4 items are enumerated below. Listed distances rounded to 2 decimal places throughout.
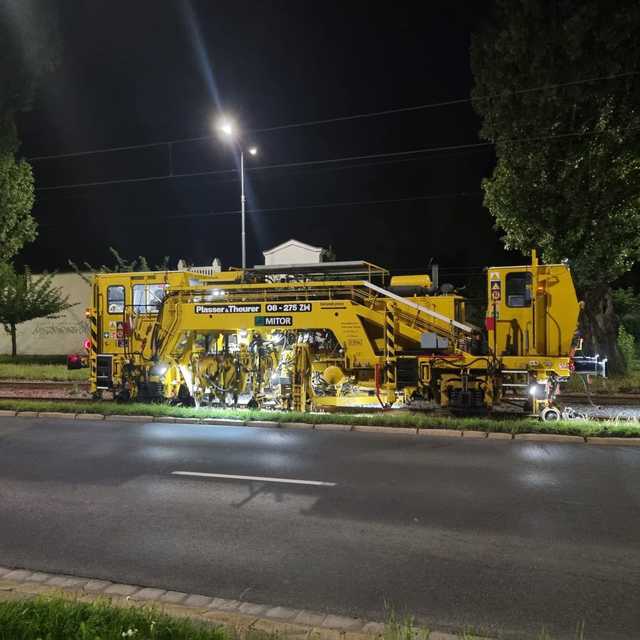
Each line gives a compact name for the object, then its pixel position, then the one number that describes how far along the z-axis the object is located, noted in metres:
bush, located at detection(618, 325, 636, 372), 21.52
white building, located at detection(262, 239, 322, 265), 31.67
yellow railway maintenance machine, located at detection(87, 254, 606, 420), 11.78
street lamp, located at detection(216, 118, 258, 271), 18.89
